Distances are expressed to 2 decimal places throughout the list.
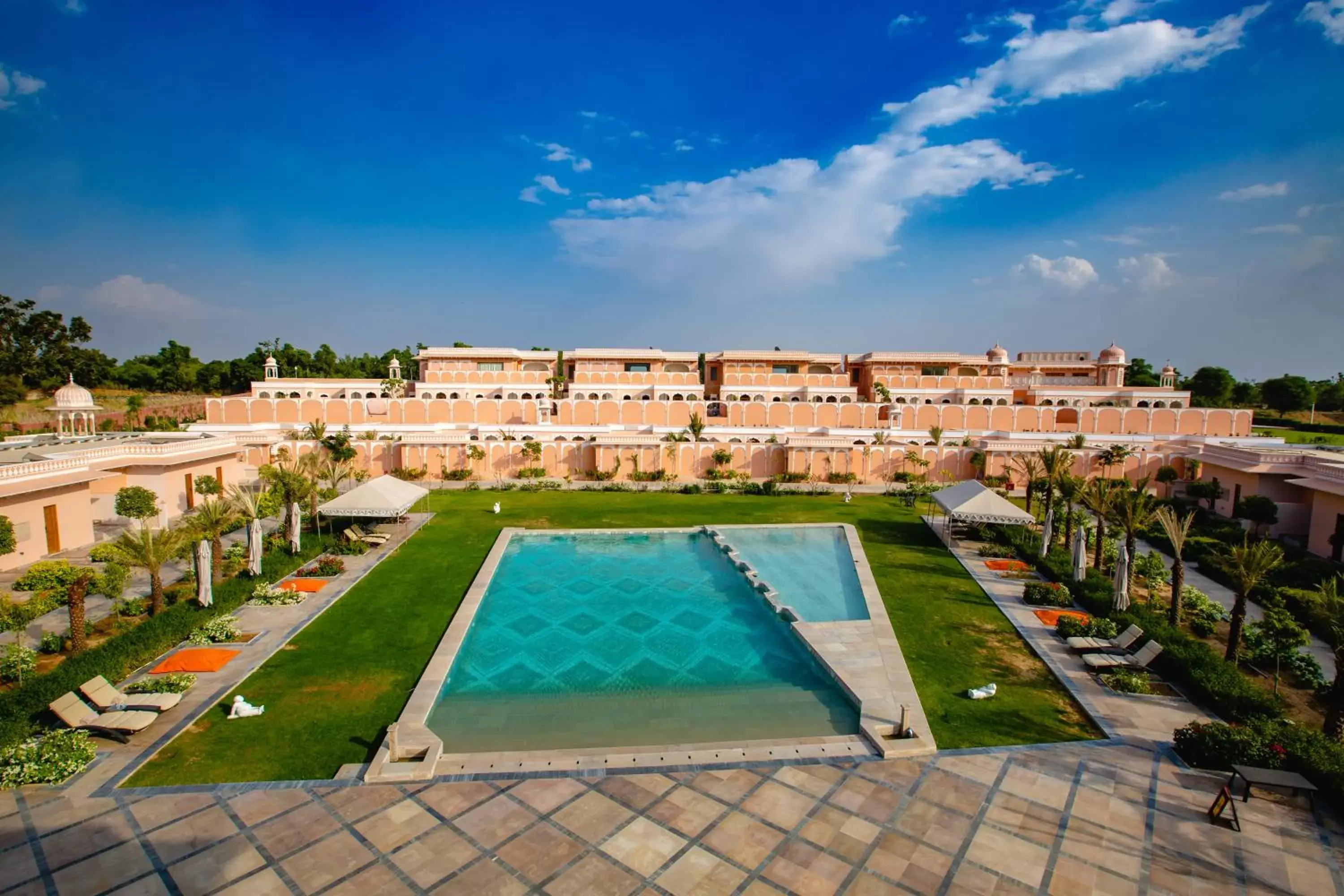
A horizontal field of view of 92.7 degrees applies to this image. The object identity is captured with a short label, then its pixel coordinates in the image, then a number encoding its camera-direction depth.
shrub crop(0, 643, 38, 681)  10.00
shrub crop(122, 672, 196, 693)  9.70
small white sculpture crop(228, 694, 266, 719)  9.16
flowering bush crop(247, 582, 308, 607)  13.62
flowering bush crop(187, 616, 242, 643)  11.69
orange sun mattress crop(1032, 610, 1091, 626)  12.79
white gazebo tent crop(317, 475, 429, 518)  18.06
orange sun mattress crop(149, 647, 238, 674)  10.61
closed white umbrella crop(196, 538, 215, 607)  12.31
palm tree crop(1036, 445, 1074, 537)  17.70
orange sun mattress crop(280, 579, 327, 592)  14.56
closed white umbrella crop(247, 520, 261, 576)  14.41
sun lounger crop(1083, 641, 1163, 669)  10.63
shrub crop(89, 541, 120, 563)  15.28
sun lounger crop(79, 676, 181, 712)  9.01
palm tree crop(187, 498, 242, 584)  13.59
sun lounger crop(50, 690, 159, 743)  8.50
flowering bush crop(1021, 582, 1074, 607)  13.91
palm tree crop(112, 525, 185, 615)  11.95
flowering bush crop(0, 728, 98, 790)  7.57
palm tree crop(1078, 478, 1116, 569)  15.61
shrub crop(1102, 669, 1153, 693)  10.06
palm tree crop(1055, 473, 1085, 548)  17.34
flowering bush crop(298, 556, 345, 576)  15.59
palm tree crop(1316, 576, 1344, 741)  8.36
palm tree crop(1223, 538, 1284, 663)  10.67
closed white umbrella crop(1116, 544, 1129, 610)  12.77
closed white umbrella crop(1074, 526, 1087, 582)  14.68
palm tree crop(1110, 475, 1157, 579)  13.75
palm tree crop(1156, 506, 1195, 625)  12.23
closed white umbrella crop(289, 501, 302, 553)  16.33
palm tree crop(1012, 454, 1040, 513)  20.33
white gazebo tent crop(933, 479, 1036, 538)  17.72
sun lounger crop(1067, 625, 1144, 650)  11.31
